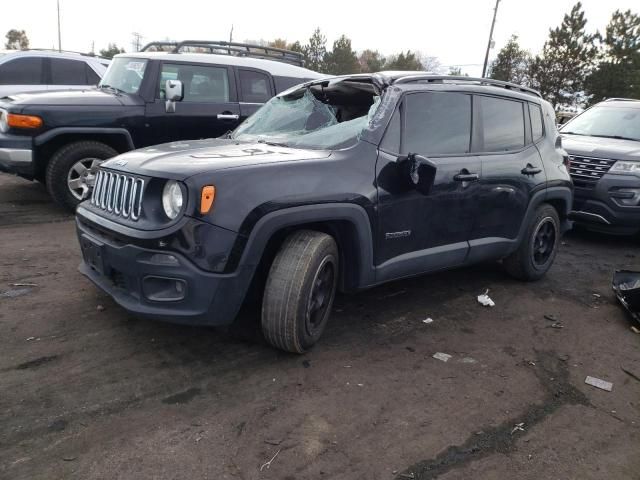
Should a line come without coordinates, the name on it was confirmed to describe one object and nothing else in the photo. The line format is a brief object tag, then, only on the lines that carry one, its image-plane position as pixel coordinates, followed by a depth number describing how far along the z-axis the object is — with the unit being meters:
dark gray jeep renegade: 2.81
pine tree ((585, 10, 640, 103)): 32.55
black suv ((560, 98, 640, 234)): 6.43
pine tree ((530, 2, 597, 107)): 35.06
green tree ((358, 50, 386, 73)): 50.00
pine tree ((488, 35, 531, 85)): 37.69
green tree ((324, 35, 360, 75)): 44.34
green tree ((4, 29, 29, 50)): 58.06
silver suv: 8.82
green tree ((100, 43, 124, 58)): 53.17
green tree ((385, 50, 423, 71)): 43.37
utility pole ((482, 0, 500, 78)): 33.84
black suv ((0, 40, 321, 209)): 5.82
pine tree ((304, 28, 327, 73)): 45.41
